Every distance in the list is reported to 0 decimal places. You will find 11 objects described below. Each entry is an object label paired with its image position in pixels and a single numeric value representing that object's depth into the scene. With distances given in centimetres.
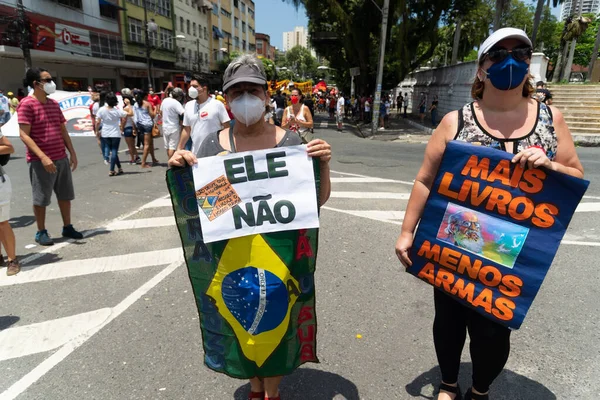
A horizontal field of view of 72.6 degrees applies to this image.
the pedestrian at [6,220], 397
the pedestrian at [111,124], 894
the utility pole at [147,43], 3250
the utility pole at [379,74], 1758
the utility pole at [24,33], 2052
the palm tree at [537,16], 2561
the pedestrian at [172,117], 842
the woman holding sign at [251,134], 206
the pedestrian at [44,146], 458
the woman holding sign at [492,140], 195
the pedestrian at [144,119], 973
